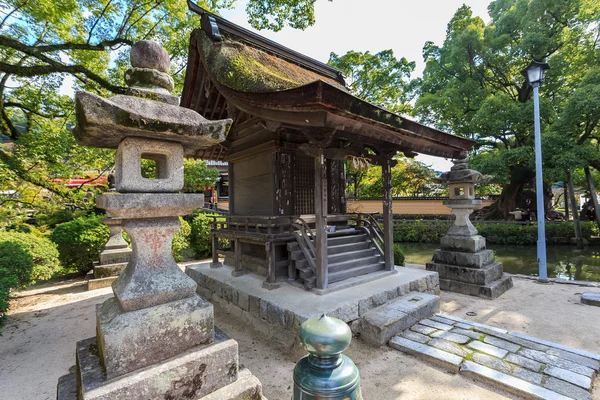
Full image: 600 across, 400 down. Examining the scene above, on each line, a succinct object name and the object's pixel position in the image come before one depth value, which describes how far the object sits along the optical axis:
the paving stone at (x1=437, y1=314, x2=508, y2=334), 4.11
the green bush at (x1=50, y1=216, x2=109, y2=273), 7.99
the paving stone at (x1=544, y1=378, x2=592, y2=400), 2.75
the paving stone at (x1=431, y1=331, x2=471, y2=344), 3.89
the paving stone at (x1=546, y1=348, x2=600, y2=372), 3.28
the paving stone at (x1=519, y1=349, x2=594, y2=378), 3.15
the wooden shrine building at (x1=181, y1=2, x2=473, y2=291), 3.97
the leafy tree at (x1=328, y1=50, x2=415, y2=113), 14.55
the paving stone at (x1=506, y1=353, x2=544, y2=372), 3.23
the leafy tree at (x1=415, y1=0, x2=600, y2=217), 11.68
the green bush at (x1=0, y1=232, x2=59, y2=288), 5.58
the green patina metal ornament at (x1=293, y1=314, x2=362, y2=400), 1.58
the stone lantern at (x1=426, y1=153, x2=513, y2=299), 6.41
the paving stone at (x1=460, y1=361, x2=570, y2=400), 2.76
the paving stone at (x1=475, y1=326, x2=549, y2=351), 3.67
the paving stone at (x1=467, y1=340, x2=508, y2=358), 3.54
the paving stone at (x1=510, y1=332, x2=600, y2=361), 3.49
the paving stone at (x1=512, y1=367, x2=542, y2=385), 3.00
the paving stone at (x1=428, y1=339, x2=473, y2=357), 3.59
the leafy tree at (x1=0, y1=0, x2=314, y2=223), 7.55
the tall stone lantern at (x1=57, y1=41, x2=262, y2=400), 2.03
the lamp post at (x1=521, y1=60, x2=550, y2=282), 7.20
